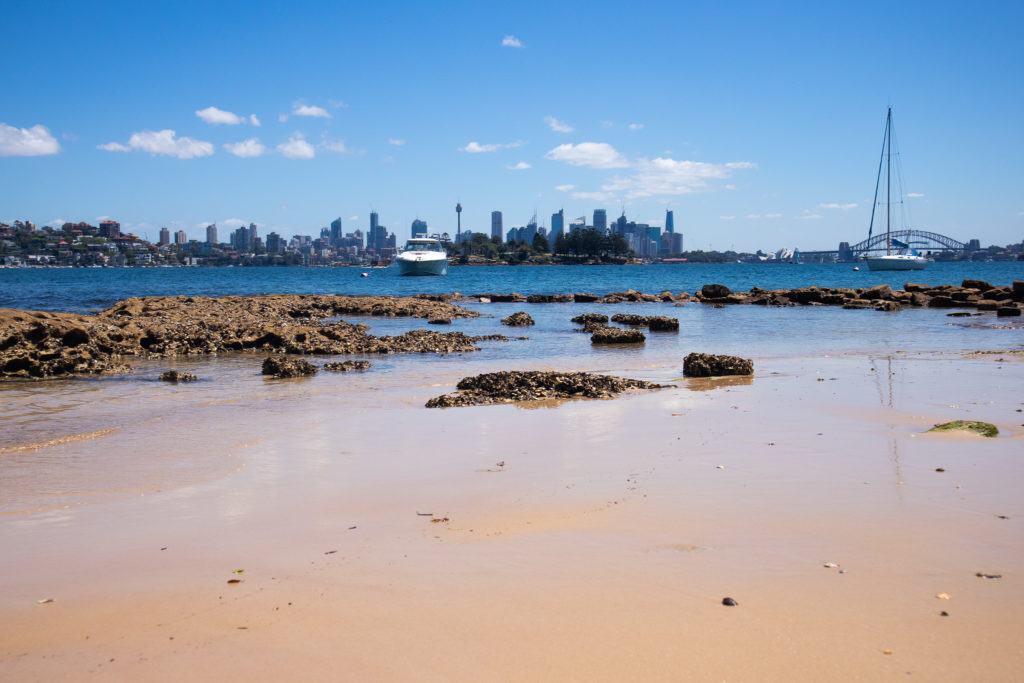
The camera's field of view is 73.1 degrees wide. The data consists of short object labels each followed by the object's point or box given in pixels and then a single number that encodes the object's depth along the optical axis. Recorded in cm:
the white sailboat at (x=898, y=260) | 7925
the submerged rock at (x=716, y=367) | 1167
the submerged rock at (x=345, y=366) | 1309
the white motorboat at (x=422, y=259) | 7019
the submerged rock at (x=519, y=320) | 2453
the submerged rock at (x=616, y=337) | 1811
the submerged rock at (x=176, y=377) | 1208
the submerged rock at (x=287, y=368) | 1226
